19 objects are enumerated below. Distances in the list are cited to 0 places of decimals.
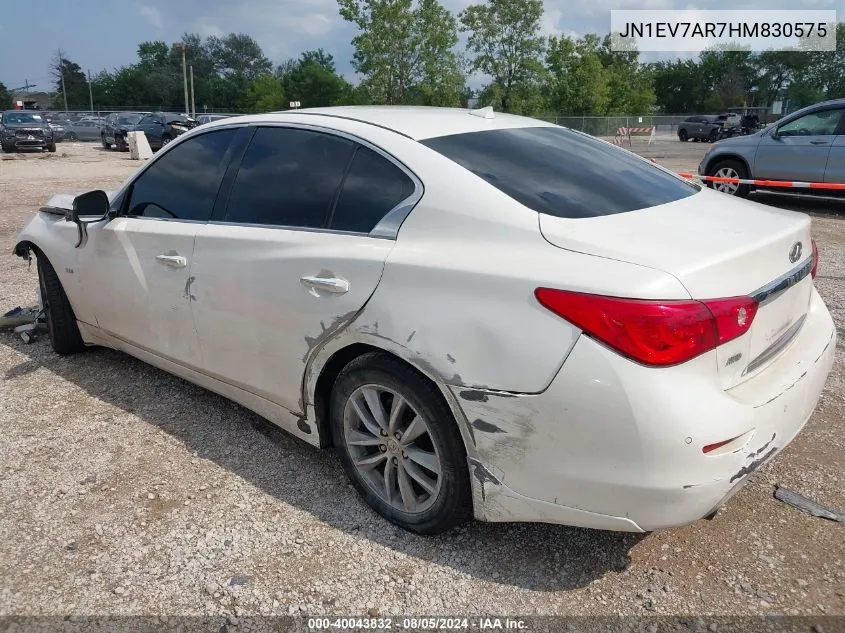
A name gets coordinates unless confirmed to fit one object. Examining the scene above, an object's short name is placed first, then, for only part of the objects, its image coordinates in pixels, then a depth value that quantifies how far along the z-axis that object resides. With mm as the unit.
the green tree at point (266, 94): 63344
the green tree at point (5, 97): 77438
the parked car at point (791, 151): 10195
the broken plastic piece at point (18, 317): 5117
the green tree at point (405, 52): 42812
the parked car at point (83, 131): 38531
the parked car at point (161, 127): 27266
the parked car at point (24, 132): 27062
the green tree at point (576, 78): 49688
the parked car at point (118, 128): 29098
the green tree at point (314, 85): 66125
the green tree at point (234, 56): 105938
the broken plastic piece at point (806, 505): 2740
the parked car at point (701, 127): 38906
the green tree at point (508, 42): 50066
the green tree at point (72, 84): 90350
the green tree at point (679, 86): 85875
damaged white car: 2002
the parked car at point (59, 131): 33912
